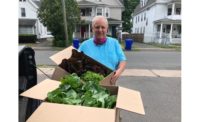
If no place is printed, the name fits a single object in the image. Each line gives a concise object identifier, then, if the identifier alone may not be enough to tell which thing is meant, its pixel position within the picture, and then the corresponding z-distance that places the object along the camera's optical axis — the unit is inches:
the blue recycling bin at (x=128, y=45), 468.8
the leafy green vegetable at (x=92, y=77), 58.1
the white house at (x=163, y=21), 729.3
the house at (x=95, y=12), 795.8
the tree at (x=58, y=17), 480.3
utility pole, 425.8
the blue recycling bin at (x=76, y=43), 448.4
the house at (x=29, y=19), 758.7
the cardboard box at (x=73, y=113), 38.9
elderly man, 72.7
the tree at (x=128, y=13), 1192.2
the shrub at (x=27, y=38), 618.8
